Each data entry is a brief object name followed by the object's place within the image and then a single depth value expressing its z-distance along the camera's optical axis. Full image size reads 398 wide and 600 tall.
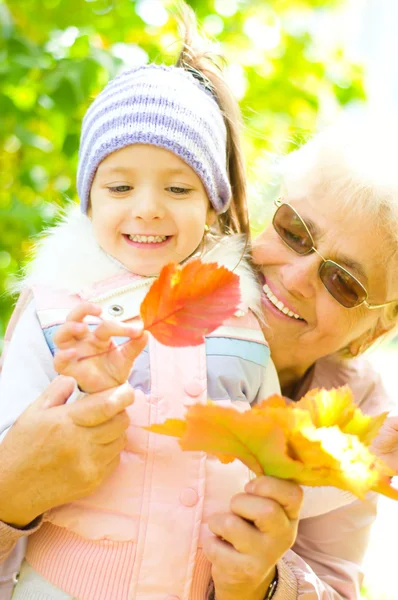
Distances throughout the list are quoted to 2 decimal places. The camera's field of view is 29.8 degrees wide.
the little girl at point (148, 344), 1.43
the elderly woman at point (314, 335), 1.34
